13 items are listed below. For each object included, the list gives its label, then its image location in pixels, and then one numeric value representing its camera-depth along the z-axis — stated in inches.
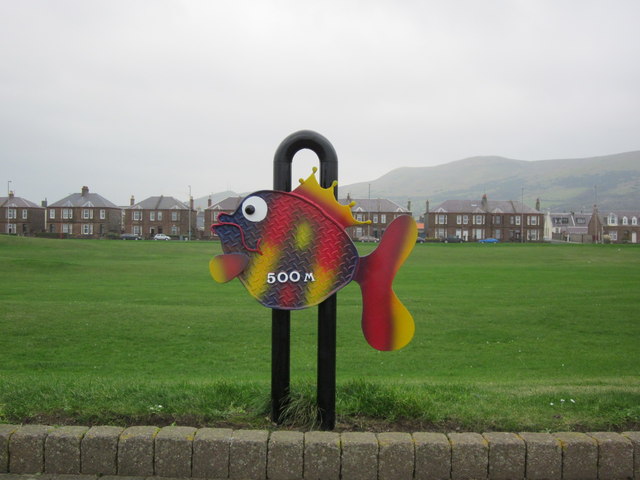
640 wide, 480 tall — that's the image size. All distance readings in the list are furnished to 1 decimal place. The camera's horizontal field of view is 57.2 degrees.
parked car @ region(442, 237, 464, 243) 4173.2
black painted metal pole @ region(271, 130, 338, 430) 234.4
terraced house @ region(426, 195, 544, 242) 4726.9
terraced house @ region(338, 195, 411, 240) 4574.3
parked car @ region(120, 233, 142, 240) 4020.7
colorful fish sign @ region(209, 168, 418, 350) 240.2
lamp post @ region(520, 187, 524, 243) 4670.3
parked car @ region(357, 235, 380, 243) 3909.0
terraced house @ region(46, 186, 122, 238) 4409.5
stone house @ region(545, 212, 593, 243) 5128.0
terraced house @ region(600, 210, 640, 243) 4862.2
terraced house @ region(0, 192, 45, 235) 4421.8
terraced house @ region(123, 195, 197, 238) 4552.2
